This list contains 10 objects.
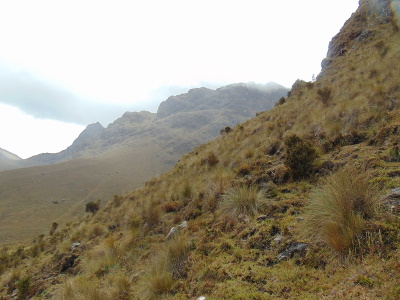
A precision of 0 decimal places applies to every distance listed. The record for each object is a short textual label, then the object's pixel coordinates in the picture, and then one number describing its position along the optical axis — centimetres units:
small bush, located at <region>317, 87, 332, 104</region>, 1196
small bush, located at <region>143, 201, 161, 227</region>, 906
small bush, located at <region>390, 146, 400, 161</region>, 538
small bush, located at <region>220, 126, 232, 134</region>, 2189
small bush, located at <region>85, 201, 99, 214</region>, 2147
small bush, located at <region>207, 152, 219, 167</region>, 1286
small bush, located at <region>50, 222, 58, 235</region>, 2138
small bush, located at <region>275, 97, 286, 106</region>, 2155
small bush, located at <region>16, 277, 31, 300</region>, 809
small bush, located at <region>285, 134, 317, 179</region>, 662
